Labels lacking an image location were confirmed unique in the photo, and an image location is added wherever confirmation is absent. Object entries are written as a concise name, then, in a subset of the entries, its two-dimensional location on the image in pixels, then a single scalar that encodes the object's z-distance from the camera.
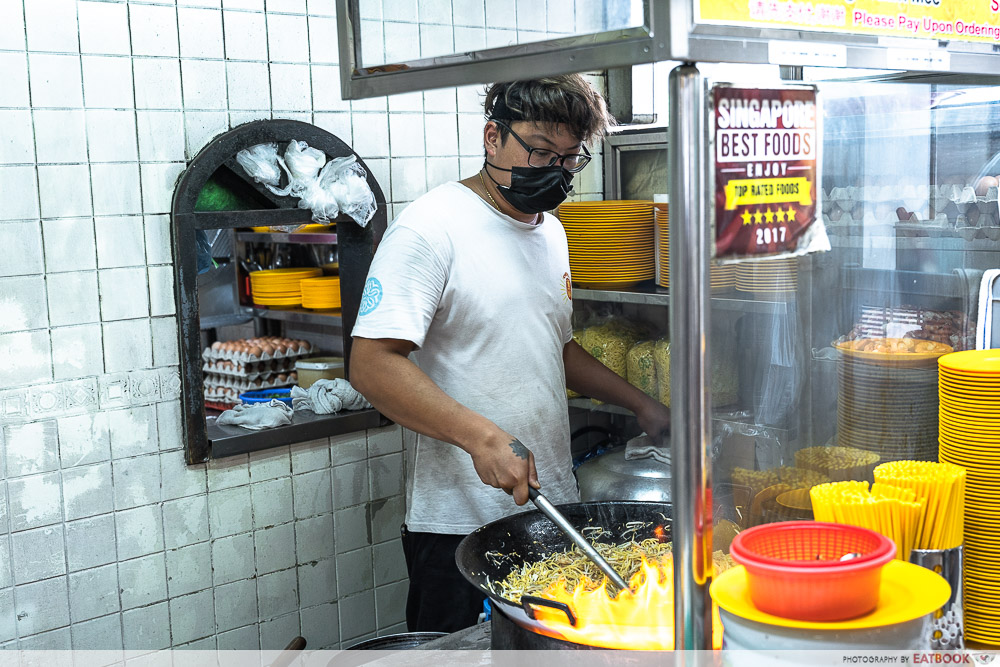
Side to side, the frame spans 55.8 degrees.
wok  1.89
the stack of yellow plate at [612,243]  3.82
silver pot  3.08
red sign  1.14
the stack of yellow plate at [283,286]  4.21
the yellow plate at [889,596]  1.11
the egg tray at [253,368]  4.18
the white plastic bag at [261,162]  3.25
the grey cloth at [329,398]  3.57
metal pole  1.12
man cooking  2.40
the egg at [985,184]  1.92
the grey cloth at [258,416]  3.40
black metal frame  3.14
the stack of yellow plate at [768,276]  1.31
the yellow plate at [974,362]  1.44
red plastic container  1.11
